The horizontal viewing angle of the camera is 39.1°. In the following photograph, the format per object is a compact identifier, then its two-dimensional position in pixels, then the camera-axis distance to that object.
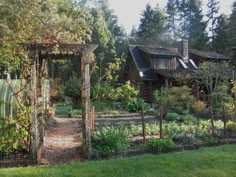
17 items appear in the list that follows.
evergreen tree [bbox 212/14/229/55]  43.41
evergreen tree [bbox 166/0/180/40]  54.79
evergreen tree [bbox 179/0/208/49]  52.41
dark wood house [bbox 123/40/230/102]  29.73
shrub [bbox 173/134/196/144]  10.29
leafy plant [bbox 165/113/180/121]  17.15
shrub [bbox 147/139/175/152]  9.11
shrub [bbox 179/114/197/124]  14.80
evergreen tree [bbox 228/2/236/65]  32.76
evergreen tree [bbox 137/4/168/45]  49.59
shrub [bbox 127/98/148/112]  22.95
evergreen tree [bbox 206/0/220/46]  51.73
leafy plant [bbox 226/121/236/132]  12.06
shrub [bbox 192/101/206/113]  20.36
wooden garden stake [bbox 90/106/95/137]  9.37
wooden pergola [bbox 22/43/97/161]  8.02
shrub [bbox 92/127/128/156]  8.62
